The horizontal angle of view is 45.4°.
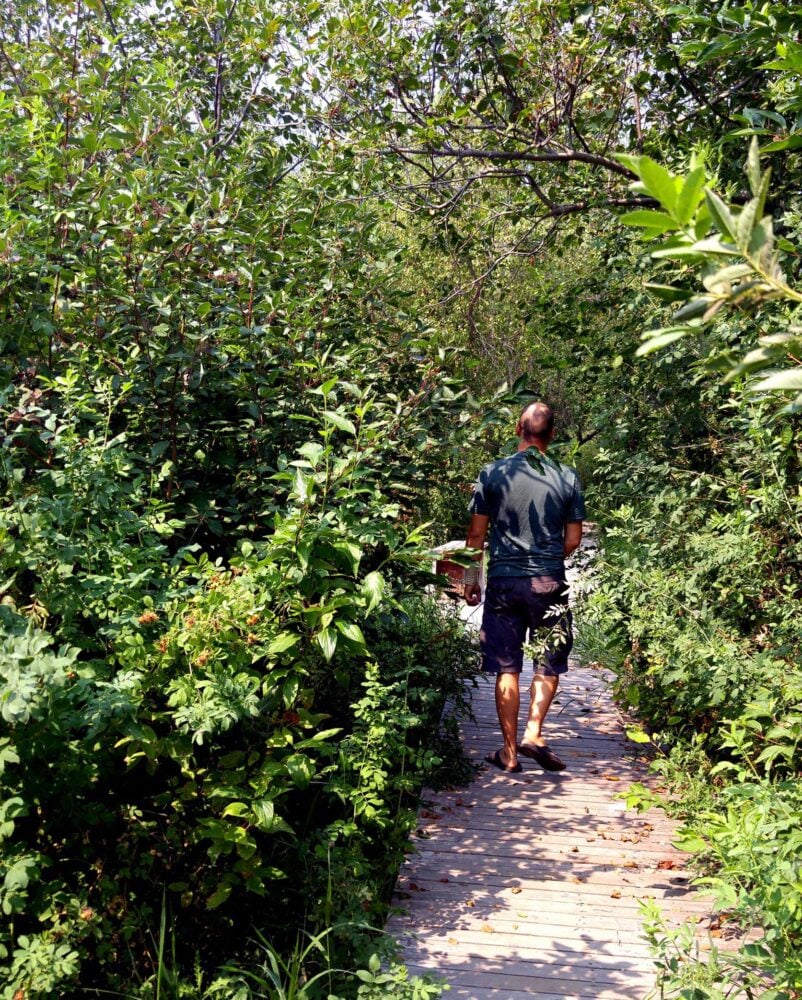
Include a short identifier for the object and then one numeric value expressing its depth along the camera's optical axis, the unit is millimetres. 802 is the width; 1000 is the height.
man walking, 5828
